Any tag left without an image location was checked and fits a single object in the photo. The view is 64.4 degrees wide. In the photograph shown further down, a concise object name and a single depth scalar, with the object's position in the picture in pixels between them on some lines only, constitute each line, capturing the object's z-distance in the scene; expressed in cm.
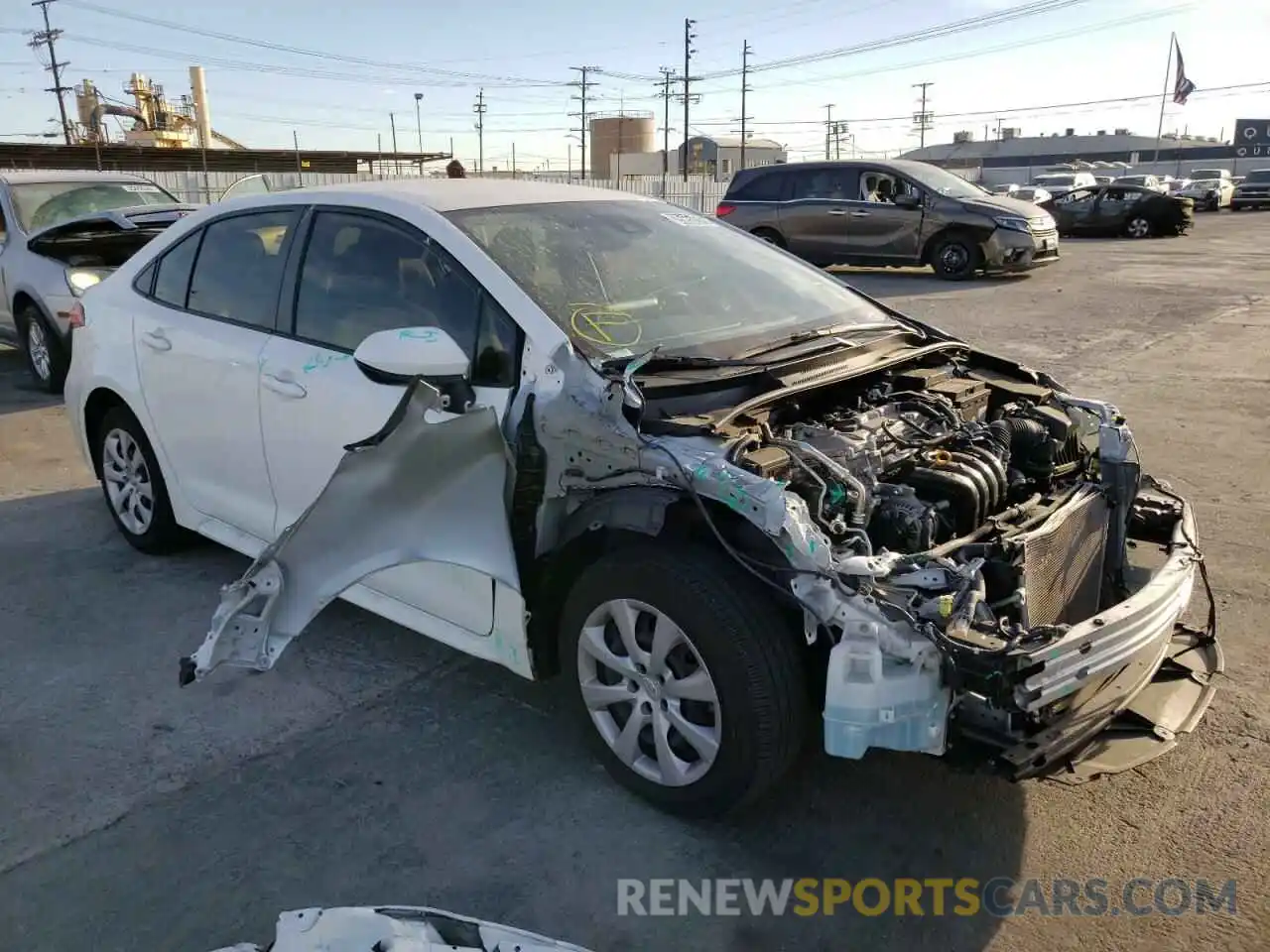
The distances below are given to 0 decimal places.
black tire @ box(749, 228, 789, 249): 1722
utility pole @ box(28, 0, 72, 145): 5759
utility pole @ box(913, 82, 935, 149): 10281
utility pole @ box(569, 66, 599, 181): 7906
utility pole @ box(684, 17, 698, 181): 6838
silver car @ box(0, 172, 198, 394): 884
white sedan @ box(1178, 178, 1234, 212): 3925
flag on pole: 6900
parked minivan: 1551
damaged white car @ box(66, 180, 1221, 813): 258
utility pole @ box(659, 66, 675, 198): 6394
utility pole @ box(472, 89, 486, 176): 8659
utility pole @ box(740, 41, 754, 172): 7366
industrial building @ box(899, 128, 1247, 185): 6544
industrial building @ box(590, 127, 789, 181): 7494
